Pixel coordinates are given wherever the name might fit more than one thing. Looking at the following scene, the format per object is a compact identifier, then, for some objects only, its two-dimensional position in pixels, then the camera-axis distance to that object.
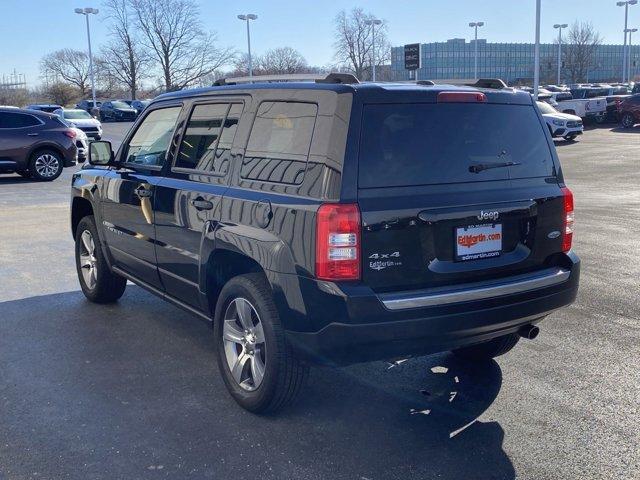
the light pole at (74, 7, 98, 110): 59.79
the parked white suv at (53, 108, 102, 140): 30.79
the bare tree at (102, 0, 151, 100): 67.00
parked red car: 32.62
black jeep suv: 3.54
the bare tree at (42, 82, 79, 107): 78.88
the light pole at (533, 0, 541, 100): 38.00
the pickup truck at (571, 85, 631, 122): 36.30
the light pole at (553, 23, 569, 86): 75.00
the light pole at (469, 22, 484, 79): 67.65
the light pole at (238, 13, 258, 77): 62.72
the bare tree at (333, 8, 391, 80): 61.16
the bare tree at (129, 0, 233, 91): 65.44
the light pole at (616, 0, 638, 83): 68.25
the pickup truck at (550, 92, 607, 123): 34.88
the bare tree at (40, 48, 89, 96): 93.50
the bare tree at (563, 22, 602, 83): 87.88
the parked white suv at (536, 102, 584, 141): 28.03
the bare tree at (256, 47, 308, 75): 74.31
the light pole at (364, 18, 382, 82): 53.09
